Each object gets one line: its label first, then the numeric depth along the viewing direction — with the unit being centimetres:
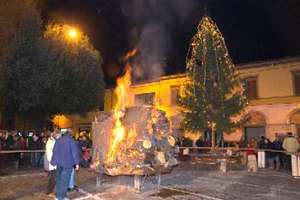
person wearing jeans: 844
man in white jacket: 976
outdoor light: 2217
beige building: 2739
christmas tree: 2244
